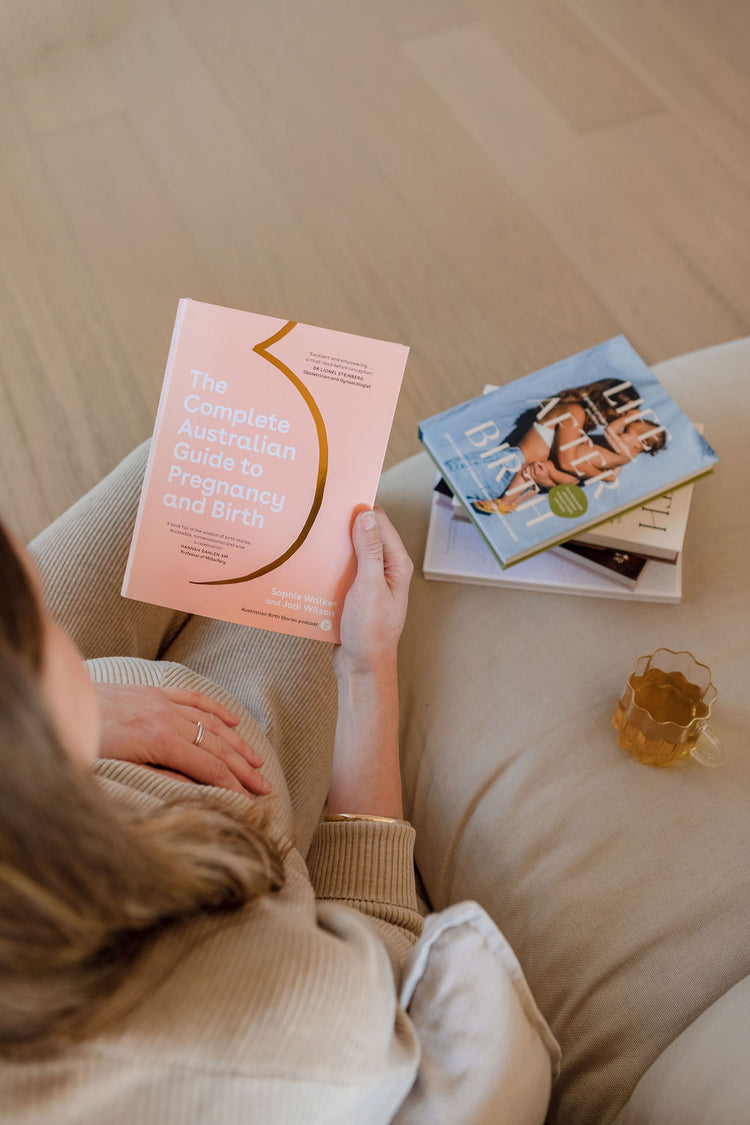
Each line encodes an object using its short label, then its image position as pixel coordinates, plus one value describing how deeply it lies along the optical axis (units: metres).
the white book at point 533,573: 1.14
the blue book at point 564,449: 1.10
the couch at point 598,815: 0.82
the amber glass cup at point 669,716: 0.99
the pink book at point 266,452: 0.95
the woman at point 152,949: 0.46
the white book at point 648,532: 1.12
